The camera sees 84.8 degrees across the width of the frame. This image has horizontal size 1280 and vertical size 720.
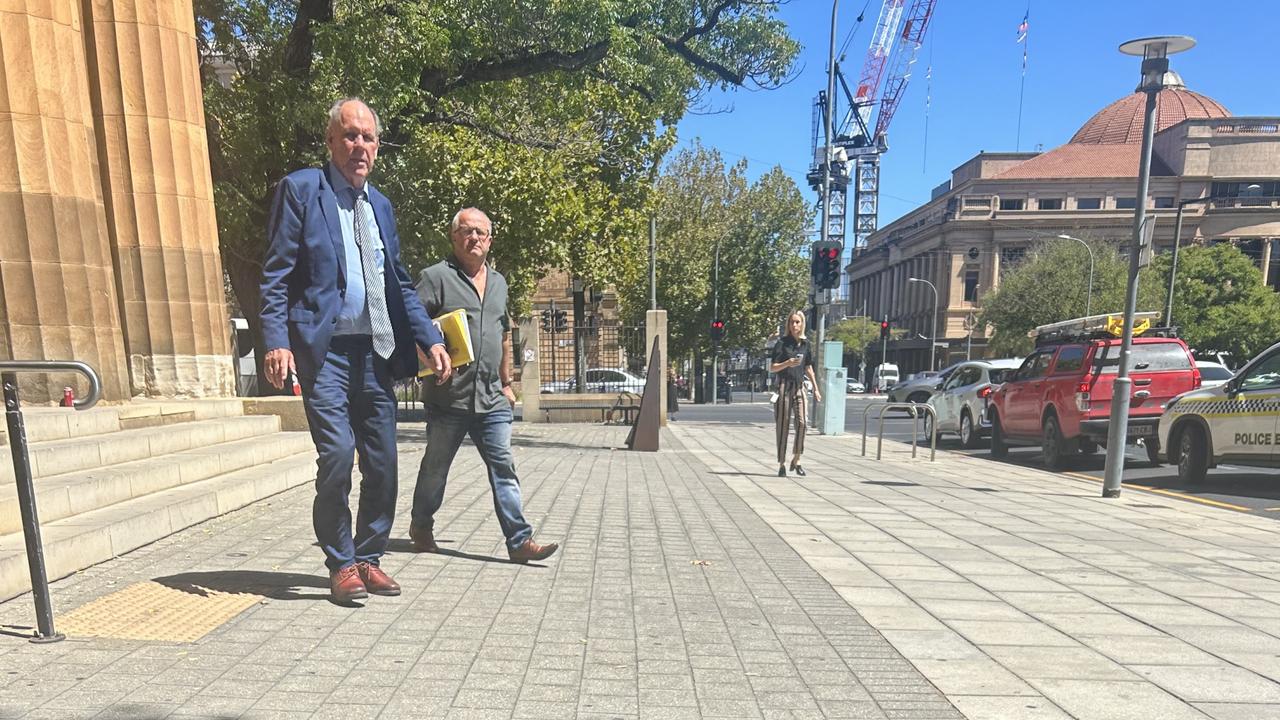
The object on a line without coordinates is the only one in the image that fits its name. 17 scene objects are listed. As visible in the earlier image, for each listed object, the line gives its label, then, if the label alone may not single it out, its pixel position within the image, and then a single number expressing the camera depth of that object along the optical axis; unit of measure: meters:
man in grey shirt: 3.96
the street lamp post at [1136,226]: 7.34
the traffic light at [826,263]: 15.26
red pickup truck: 9.98
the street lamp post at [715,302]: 32.75
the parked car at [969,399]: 13.92
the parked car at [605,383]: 18.27
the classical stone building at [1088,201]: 62.50
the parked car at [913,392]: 27.39
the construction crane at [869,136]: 102.75
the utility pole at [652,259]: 22.75
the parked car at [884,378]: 54.97
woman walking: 8.34
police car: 7.84
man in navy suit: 3.06
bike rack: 10.35
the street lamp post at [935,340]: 68.69
